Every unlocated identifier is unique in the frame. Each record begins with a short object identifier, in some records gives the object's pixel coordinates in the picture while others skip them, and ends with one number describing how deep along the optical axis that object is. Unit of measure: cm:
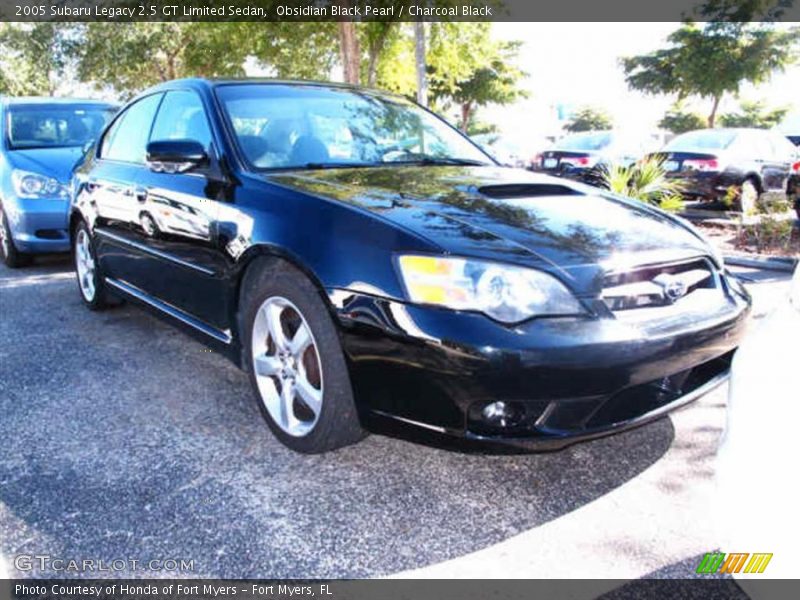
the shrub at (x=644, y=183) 709
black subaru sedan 219
